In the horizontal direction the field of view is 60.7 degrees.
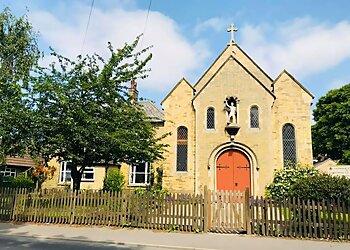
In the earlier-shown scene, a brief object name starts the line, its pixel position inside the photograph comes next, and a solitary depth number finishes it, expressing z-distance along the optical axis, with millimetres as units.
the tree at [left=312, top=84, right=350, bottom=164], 34594
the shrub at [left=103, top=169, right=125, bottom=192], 21109
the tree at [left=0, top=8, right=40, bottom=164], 13211
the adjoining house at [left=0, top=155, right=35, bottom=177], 30211
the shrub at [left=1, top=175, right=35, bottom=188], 23953
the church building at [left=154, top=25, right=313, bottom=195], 18688
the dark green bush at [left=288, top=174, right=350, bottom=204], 10406
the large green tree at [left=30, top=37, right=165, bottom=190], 13359
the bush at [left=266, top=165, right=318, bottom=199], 17375
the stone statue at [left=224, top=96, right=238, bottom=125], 19375
